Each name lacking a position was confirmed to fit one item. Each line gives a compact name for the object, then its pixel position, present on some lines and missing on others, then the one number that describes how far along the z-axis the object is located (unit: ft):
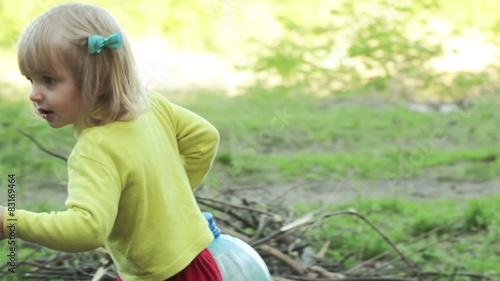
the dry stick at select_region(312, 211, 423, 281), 20.11
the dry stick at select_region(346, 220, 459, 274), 20.74
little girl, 11.23
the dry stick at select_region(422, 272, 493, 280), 20.94
